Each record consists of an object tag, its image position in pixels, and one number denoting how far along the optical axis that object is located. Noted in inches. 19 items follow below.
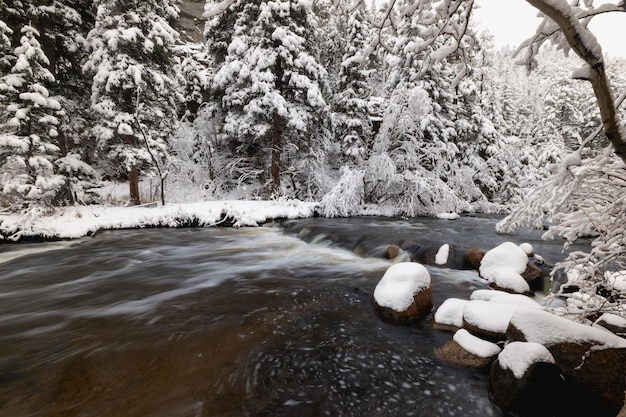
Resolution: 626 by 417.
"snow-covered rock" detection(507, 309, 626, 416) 93.4
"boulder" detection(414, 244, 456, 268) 260.8
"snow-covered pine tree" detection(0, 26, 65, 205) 362.3
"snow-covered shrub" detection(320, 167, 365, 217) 512.7
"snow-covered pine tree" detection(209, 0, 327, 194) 529.3
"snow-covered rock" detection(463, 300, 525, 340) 125.2
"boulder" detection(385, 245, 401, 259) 287.5
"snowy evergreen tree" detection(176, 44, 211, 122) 728.3
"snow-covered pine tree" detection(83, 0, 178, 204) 446.0
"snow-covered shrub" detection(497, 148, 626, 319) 82.4
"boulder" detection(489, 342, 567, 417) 95.9
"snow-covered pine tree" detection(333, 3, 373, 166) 573.6
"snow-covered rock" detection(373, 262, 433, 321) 162.4
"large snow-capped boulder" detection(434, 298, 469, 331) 152.3
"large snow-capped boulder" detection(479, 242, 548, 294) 194.5
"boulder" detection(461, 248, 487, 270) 246.7
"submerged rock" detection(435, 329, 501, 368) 123.4
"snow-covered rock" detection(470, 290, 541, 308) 147.6
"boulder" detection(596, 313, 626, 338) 113.8
